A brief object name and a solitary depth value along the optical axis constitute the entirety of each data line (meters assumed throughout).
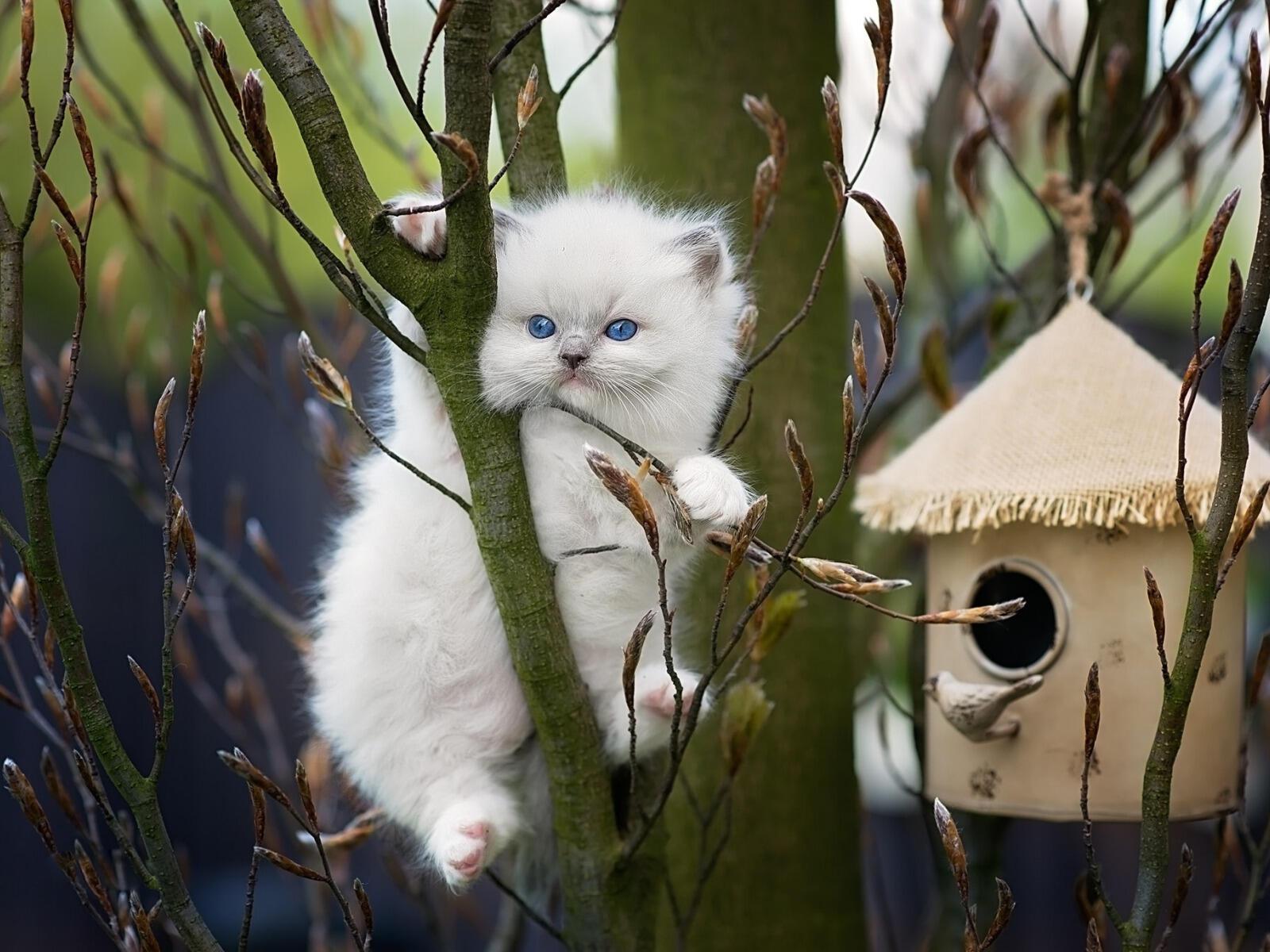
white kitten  1.17
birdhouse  1.26
